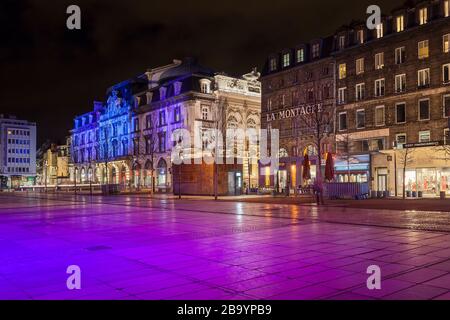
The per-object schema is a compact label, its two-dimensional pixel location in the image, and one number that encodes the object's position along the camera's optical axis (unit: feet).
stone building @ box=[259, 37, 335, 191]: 166.61
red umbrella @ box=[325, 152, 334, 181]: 98.99
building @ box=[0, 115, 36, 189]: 465.88
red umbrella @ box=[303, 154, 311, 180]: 107.86
